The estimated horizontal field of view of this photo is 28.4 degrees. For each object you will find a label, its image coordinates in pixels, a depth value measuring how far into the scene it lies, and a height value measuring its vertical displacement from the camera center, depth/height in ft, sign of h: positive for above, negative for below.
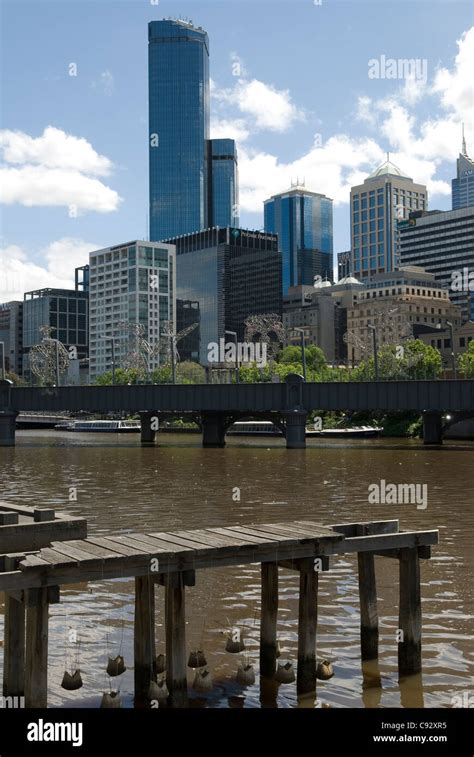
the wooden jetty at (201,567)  40.98 -8.52
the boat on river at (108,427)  544.62 -15.27
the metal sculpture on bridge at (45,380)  634.88 +15.18
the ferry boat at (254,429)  480.64 -15.08
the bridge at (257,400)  294.46 -0.01
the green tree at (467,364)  468.91 +18.07
